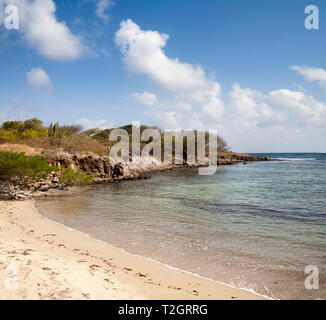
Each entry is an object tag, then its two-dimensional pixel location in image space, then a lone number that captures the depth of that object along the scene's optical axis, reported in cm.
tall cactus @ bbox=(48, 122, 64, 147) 3106
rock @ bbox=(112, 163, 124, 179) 2977
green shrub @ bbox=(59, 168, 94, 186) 1817
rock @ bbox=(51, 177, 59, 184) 2017
